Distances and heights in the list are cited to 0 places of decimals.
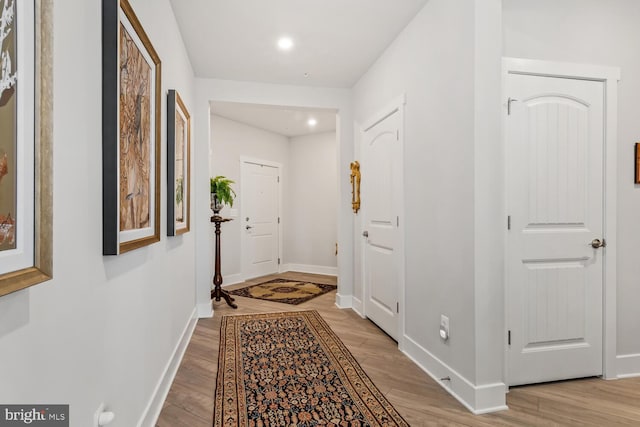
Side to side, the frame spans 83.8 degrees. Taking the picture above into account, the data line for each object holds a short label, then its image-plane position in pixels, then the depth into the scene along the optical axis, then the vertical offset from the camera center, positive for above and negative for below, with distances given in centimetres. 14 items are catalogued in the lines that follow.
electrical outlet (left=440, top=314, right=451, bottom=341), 227 -76
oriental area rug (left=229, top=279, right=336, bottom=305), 467 -113
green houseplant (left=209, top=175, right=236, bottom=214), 423 +23
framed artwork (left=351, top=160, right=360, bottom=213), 397 +30
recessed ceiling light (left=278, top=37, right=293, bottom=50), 306 +147
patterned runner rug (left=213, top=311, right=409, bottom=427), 192 -111
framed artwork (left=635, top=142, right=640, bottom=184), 239 +32
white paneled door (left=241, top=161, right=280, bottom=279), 597 -12
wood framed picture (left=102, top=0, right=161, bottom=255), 127 +33
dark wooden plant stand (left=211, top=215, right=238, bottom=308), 423 -83
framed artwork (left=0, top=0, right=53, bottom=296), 71 +15
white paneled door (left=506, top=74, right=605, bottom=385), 223 -11
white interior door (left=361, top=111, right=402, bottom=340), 307 -8
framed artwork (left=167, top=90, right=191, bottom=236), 238 +35
